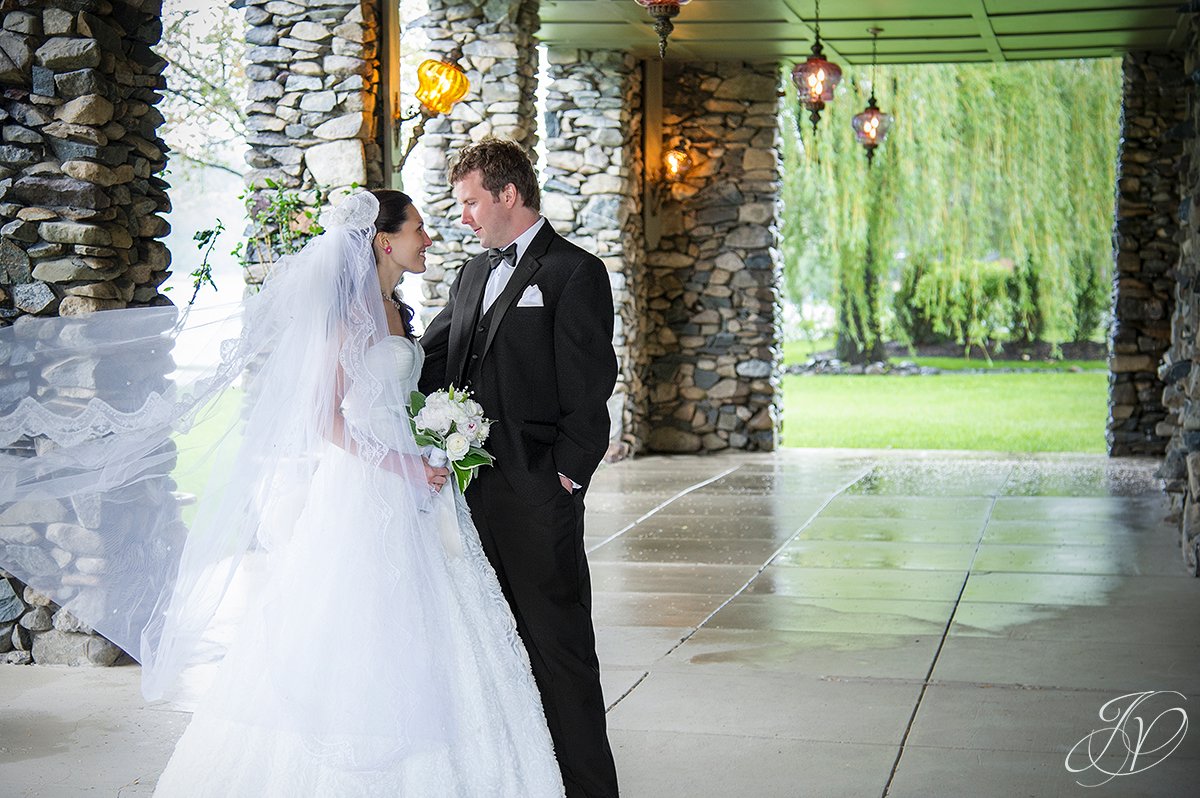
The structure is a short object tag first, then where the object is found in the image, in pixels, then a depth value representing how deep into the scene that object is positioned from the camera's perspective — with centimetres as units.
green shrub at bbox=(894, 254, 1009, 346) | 1700
